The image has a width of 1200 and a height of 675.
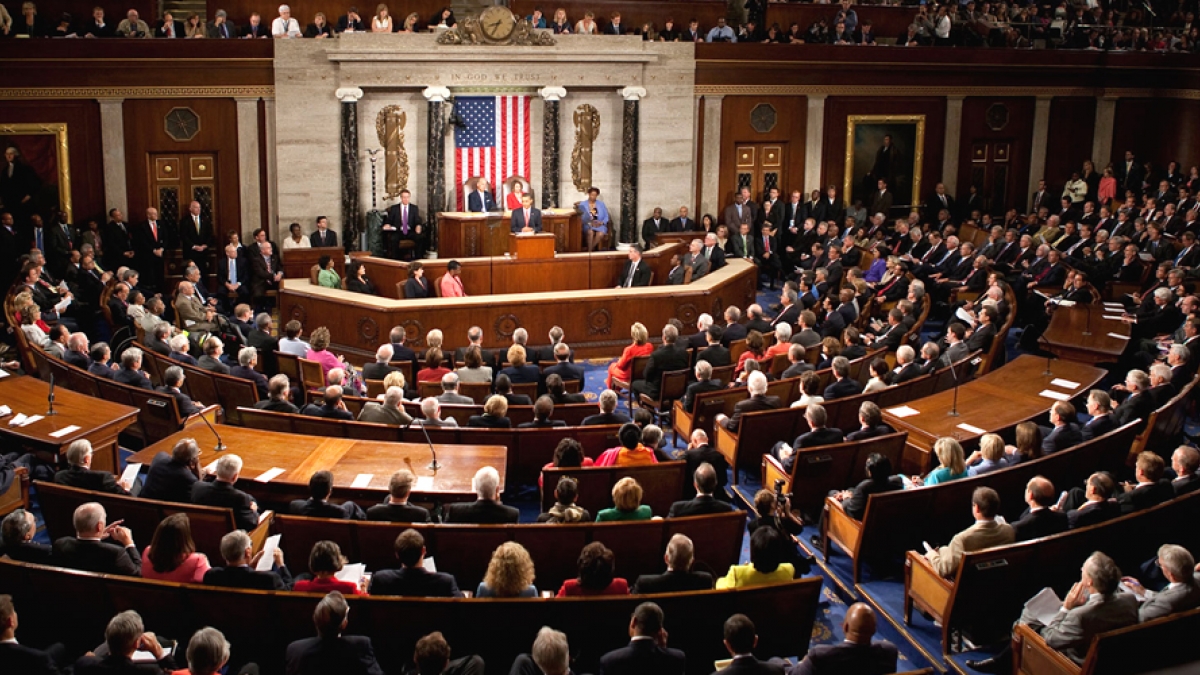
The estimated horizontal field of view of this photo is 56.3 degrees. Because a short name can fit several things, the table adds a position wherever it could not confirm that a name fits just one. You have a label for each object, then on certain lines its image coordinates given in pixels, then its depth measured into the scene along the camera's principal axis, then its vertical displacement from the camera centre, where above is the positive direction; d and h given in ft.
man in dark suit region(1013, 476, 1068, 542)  21.22 -6.43
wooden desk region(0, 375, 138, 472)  25.68 -6.25
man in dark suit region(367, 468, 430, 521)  20.97 -6.43
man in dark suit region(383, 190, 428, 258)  52.80 -3.07
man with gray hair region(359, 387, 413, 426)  27.40 -6.05
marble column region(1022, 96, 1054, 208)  65.82 +1.83
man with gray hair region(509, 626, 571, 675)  15.01 -6.48
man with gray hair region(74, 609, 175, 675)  15.42 -6.73
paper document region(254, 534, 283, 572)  20.04 -7.21
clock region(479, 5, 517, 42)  53.26 +6.58
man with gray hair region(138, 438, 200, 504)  22.16 -6.25
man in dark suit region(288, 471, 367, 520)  20.74 -6.31
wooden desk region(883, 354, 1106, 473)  27.20 -5.94
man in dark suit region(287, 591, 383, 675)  15.81 -6.88
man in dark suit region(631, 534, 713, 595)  18.40 -6.68
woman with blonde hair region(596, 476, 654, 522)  21.03 -6.31
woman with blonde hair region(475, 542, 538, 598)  17.84 -6.46
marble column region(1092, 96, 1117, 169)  66.74 +2.64
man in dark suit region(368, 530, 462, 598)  18.08 -6.69
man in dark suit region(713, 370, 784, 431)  28.22 -5.86
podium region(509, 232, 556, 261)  46.47 -3.42
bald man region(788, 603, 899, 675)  16.08 -6.89
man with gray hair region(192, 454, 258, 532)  21.21 -6.33
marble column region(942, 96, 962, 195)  63.77 +1.62
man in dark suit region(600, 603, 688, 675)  15.92 -6.88
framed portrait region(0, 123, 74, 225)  48.49 -0.71
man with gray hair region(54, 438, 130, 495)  22.39 -6.35
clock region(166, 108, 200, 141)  51.49 +1.47
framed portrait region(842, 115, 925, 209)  62.13 +0.82
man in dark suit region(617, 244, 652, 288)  47.11 -4.42
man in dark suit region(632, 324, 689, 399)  33.12 -5.69
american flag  55.31 +1.15
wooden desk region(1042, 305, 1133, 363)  36.55 -5.32
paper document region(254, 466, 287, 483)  22.74 -6.42
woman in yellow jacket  19.02 -6.76
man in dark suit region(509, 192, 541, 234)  50.26 -2.46
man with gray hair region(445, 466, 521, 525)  21.13 -6.47
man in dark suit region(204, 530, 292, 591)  18.13 -6.65
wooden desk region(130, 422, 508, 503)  22.74 -6.36
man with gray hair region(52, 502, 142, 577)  18.93 -6.62
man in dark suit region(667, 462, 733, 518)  21.68 -6.36
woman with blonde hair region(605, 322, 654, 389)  34.78 -5.88
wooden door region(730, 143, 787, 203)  60.08 +0.05
